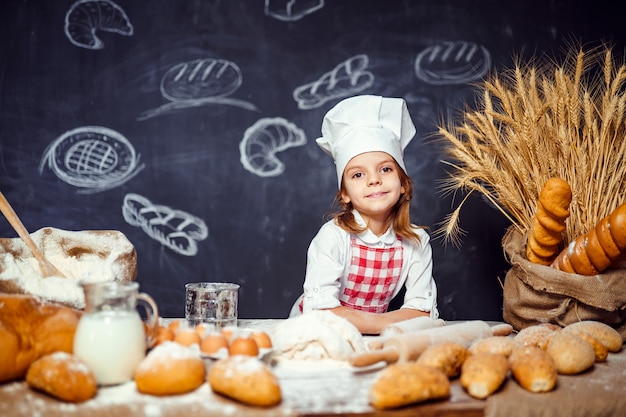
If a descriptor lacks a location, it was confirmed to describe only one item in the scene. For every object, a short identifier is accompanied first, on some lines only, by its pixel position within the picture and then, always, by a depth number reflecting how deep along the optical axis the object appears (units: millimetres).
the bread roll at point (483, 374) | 1039
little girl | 1906
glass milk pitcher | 1034
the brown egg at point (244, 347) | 1140
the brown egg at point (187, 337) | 1175
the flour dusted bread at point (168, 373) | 989
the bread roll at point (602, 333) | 1332
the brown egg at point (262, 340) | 1211
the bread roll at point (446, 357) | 1107
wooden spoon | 1297
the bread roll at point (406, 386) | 980
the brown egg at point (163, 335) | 1187
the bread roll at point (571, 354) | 1167
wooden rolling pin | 1148
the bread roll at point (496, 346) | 1190
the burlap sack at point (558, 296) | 1496
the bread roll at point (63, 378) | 956
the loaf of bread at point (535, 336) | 1299
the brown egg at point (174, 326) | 1266
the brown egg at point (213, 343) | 1163
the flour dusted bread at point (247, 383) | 964
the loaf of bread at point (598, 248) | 1426
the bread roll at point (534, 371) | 1067
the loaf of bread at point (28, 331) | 1028
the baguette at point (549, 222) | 1481
